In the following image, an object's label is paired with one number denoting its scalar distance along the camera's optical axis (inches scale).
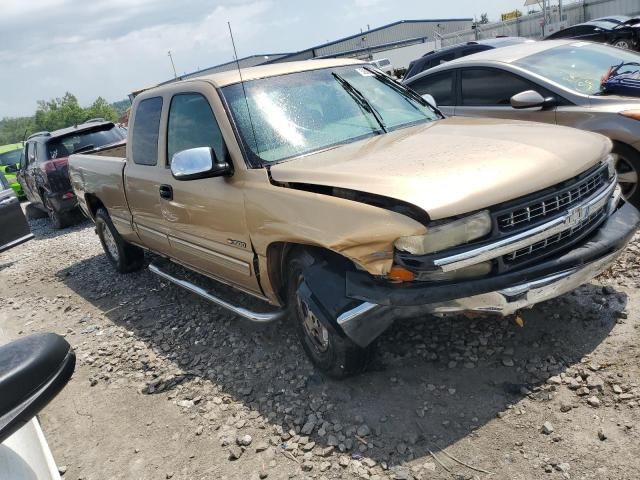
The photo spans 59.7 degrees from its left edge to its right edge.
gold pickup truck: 103.7
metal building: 1393.9
